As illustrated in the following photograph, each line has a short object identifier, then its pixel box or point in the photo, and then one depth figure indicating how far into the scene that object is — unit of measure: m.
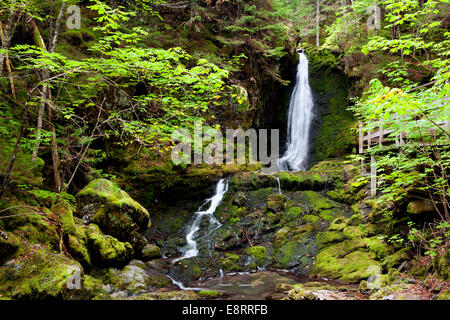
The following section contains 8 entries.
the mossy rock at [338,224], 8.93
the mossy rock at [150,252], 8.09
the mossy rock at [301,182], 11.85
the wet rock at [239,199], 10.95
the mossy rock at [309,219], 9.69
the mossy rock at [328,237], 8.47
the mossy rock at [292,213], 10.10
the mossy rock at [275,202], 10.47
